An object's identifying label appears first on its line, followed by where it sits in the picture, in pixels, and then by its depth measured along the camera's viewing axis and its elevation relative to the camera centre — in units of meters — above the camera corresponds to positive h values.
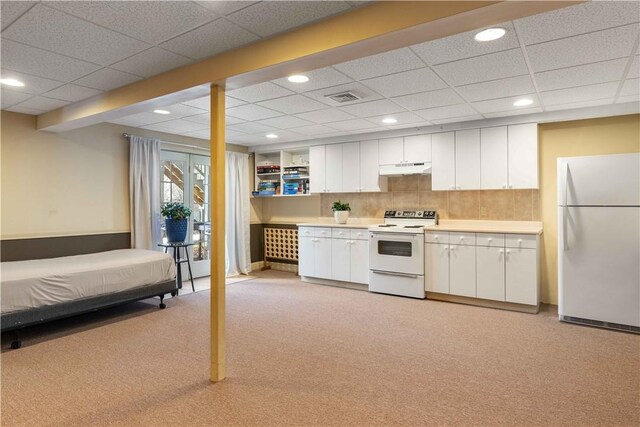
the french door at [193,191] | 5.87 +0.35
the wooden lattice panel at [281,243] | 6.93 -0.60
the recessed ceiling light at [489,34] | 2.36 +1.12
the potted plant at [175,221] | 5.25 -0.11
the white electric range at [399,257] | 4.94 -0.63
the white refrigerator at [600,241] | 3.59 -0.33
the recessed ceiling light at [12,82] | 3.26 +1.18
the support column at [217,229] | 2.78 -0.12
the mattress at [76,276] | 3.38 -0.63
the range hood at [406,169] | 5.30 +0.59
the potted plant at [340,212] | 5.98 -0.02
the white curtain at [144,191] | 5.21 +0.32
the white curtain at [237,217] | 6.57 -0.08
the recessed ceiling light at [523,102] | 3.95 +1.13
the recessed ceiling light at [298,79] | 3.20 +1.14
